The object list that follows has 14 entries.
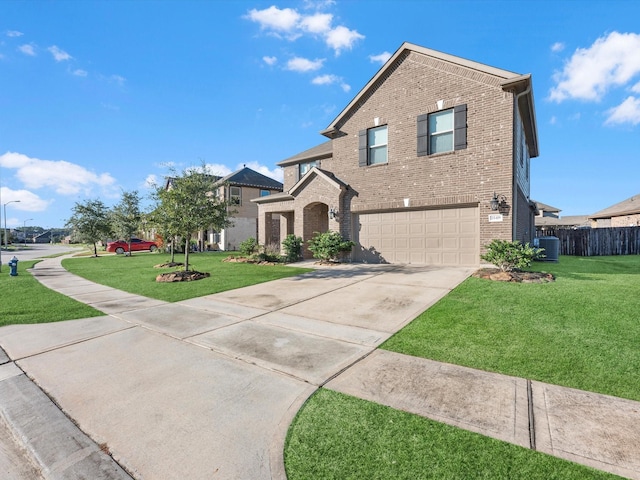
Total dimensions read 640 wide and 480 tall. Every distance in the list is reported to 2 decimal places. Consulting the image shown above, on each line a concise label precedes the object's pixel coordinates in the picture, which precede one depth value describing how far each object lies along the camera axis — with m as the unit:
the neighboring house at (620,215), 25.05
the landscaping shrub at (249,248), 16.70
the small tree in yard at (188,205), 10.84
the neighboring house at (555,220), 41.09
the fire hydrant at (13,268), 12.81
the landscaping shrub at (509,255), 8.24
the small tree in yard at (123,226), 25.95
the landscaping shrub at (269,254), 15.35
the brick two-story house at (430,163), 10.21
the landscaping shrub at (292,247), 15.18
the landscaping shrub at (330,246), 13.15
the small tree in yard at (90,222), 23.19
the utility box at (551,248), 13.03
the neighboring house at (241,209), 28.89
